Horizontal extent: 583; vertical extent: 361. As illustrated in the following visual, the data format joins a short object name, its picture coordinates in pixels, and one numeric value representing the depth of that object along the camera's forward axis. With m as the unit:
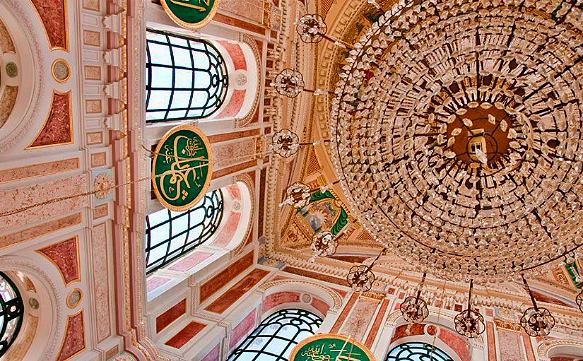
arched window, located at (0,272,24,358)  4.65
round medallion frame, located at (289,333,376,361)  5.15
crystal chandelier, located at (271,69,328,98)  4.63
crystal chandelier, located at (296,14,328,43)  4.43
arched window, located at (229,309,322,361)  6.98
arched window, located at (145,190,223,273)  6.59
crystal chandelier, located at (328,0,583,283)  3.89
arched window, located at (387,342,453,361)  6.89
